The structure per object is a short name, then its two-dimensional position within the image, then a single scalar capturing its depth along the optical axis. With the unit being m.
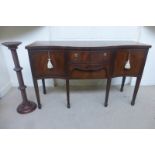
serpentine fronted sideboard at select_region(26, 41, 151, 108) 1.39
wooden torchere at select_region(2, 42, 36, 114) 1.41
